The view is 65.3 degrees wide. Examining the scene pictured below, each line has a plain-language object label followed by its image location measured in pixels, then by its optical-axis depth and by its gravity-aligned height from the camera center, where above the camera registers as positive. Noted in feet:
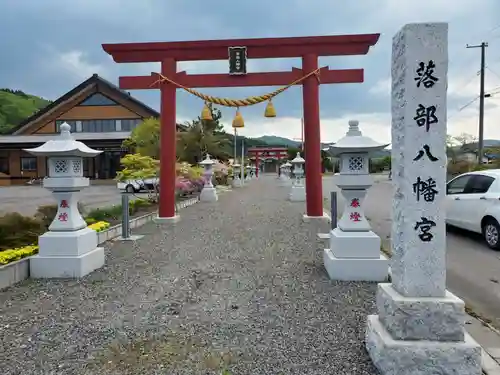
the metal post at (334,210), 24.18 -2.07
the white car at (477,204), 23.43 -1.78
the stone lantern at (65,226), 17.03 -2.19
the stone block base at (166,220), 32.70 -3.63
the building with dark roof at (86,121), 112.88 +16.56
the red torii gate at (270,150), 186.11 +12.35
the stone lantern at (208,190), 55.06 -1.86
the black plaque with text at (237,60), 31.81 +9.59
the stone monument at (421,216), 8.98 -0.96
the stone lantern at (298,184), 52.95 -1.03
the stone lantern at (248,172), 132.77 +1.87
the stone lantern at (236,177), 95.64 -0.04
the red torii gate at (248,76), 31.65 +8.49
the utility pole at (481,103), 72.13 +13.79
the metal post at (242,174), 98.68 +0.72
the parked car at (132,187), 76.95 -2.01
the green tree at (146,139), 72.23 +7.76
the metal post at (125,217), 25.61 -2.63
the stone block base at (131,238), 25.49 -4.05
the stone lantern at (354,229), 15.89 -2.19
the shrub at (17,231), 21.12 -3.10
